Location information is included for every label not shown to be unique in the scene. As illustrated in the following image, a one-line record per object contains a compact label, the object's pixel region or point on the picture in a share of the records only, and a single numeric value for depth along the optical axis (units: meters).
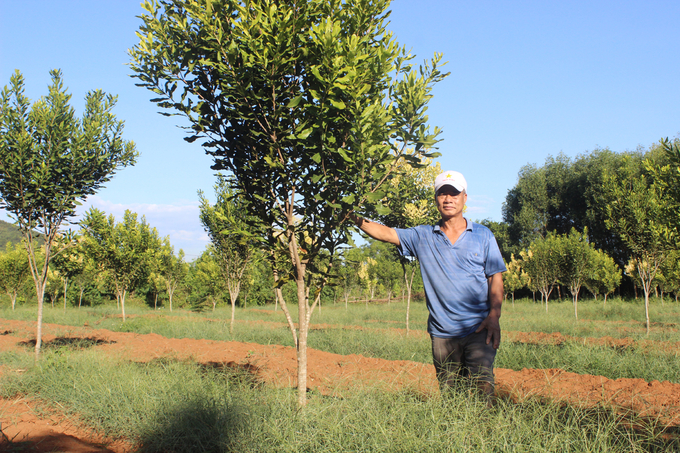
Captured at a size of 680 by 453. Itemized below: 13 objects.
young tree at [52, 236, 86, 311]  20.50
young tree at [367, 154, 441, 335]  9.80
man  3.01
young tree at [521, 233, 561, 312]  22.42
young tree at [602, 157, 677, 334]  11.49
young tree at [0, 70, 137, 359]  7.08
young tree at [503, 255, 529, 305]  31.33
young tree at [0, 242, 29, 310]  27.94
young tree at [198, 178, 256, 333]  12.06
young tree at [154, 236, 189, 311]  25.45
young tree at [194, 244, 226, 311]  25.97
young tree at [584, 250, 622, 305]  24.16
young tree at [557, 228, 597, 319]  19.66
